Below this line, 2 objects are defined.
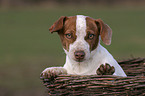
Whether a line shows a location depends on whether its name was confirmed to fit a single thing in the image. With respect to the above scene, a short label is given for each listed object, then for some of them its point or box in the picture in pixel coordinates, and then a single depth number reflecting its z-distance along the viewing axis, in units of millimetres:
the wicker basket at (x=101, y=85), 5333
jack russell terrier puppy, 5972
